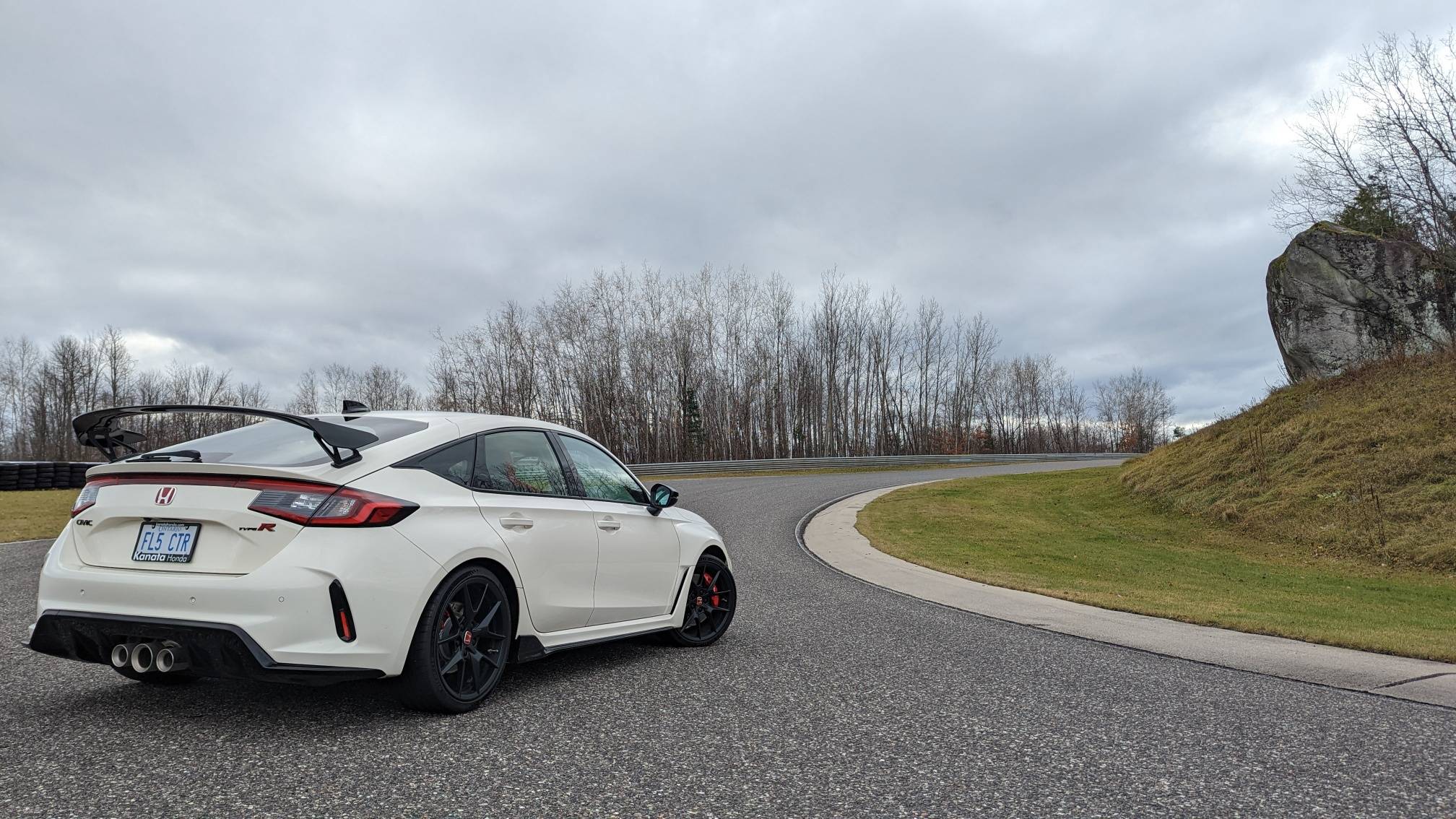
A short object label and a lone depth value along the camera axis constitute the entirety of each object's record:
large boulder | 22.52
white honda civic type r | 3.45
